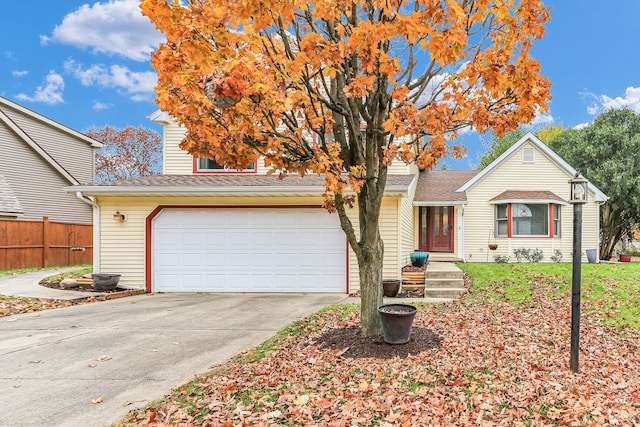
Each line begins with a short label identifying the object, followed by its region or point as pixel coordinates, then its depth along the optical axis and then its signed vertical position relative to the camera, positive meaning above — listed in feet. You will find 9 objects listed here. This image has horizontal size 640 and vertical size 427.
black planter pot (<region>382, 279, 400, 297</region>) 32.99 -5.30
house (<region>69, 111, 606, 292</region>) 36.73 -1.28
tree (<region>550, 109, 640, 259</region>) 64.90 +9.28
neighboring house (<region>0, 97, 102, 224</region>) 60.18 +8.19
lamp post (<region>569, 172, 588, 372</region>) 15.71 -1.52
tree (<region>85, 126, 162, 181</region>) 102.94 +16.53
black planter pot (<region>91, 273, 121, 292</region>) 36.50 -5.49
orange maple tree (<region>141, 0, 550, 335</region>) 12.76 +4.83
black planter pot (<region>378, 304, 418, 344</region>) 17.10 -4.31
